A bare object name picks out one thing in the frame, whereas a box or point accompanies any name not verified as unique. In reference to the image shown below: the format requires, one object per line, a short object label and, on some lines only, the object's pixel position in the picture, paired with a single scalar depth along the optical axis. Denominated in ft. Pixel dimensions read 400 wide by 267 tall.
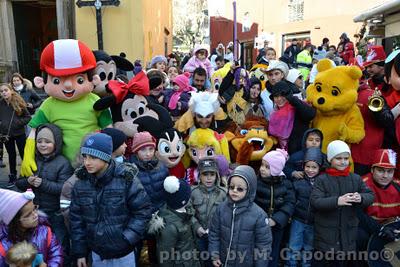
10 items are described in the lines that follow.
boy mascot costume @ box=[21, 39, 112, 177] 11.96
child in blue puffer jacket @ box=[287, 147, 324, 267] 12.05
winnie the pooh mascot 13.35
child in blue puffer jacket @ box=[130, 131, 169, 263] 11.66
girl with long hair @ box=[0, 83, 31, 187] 20.56
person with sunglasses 10.23
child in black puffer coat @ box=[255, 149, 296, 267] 11.59
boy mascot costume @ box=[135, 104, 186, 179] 12.85
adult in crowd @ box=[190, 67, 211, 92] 19.47
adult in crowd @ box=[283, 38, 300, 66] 42.31
